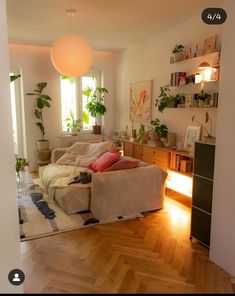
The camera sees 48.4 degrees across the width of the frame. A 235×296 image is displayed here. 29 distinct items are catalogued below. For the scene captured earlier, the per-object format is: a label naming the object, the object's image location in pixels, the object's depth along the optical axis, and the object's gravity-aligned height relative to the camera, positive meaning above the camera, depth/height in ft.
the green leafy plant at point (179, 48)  12.52 +3.18
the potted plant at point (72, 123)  18.96 -0.62
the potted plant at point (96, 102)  18.43 +0.90
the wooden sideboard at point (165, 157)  11.97 -2.10
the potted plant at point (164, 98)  12.99 +0.82
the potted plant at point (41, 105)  17.11 +0.61
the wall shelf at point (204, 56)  10.40 +2.48
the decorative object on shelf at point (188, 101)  11.72 +0.62
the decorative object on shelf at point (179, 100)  12.38 +0.70
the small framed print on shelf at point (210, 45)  10.61 +2.88
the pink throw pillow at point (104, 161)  12.09 -2.21
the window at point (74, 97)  18.78 +1.23
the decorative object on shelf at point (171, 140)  13.25 -1.28
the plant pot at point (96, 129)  19.53 -1.08
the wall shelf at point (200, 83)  10.62 +1.37
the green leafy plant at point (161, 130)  13.69 -0.80
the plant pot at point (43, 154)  17.46 -2.66
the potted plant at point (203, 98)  10.98 +0.71
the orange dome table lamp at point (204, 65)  10.64 +2.01
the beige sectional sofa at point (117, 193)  10.16 -3.17
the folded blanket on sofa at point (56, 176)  11.62 -2.92
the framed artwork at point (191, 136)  11.84 -0.97
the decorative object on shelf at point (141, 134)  14.99 -1.13
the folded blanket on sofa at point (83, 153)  14.14 -2.23
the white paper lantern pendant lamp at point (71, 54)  10.14 +2.36
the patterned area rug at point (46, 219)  9.24 -4.03
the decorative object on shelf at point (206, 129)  11.09 -0.53
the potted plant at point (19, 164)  10.70 -2.06
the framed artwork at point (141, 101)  15.46 +0.86
